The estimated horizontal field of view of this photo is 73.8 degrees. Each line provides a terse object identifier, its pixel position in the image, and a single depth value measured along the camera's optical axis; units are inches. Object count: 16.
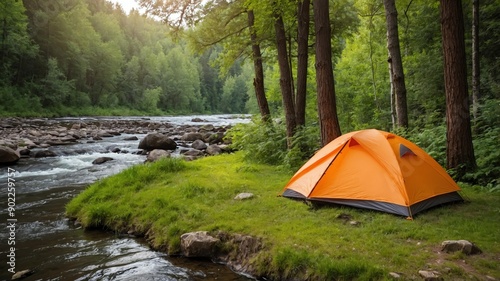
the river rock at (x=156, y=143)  700.0
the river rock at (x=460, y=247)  161.6
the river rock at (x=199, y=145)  687.7
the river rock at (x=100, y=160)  558.3
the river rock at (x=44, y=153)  603.2
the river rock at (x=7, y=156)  523.2
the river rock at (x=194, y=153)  592.3
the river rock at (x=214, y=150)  603.6
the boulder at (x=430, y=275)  142.9
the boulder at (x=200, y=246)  205.5
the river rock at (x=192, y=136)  867.4
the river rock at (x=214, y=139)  796.6
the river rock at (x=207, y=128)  1081.6
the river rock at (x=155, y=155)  545.5
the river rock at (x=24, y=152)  600.1
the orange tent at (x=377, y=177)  215.6
